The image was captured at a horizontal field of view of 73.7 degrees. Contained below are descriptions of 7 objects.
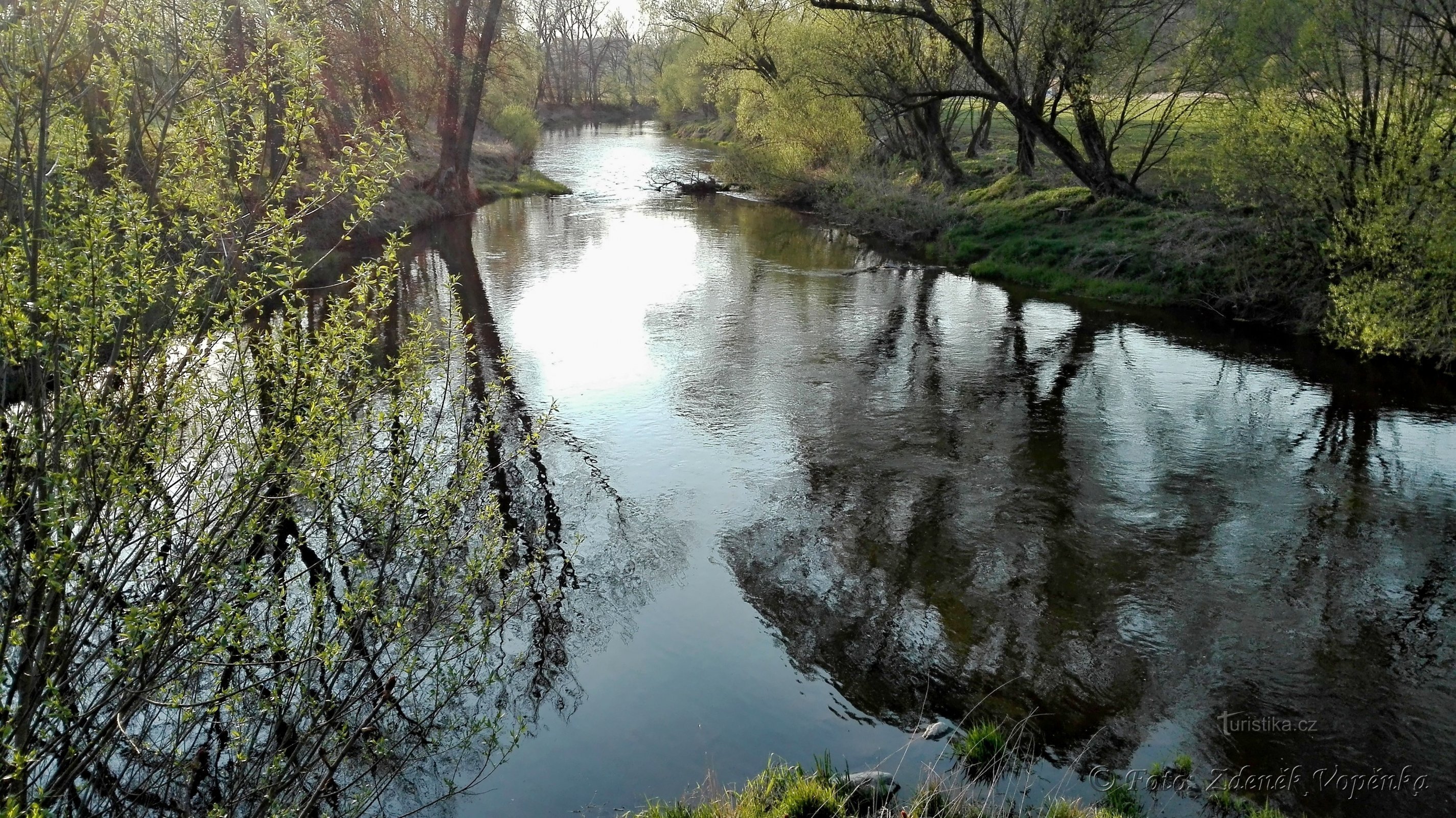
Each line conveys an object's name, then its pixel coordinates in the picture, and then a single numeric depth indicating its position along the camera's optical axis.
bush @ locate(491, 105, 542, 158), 50.25
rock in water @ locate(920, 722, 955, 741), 8.46
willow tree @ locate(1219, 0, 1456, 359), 16.31
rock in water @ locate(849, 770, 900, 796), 7.50
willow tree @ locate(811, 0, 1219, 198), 26.03
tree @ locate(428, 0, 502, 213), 32.38
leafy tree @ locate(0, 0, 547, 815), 5.16
